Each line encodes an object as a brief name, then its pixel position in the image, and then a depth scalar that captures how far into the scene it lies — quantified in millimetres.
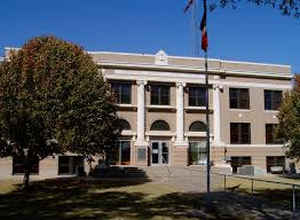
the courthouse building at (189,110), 36406
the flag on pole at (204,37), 15064
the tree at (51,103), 20766
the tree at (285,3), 11141
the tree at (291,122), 26219
